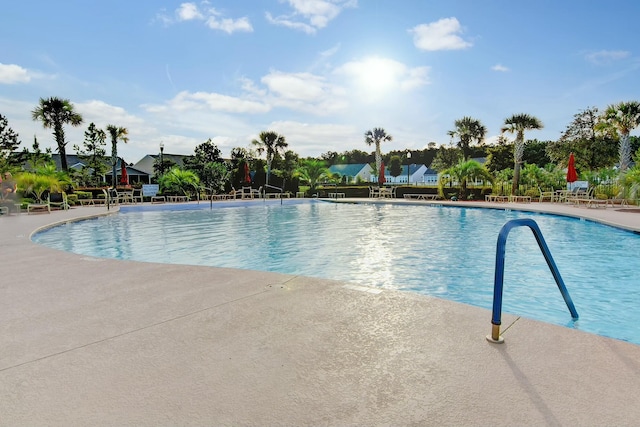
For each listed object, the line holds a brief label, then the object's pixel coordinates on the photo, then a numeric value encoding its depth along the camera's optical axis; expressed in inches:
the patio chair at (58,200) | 799.7
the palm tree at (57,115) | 1214.9
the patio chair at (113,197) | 1027.9
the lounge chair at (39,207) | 725.9
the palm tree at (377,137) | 1787.6
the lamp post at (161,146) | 1273.0
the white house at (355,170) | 3057.3
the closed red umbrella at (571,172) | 828.6
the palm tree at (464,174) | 1066.1
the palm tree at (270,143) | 1536.7
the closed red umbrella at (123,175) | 1027.3
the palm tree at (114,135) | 1330.3
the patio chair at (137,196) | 1061.0
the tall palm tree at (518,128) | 1074.1
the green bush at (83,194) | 998.4
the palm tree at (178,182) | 1153.6
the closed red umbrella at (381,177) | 1279.3
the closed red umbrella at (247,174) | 1202.0
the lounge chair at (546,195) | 960.0
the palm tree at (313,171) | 1435.8
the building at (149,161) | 1926.4
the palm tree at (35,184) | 795.4
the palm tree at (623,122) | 955.3
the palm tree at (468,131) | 1742.1
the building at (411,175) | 3019.2
